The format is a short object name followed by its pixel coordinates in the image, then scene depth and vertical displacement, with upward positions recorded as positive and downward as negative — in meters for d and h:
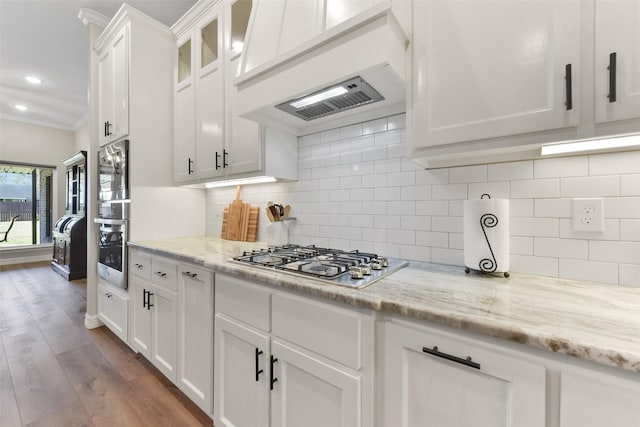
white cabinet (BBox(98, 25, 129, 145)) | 2.25 +1.09
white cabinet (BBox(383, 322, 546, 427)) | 0.64 -0.46
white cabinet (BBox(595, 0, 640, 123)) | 0.73 +0.42
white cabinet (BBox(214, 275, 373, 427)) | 0.89 -0.58
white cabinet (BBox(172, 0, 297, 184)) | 1.80 +0.77
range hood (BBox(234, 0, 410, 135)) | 1.03 +0.62
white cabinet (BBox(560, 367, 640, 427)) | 0.55 -0.40
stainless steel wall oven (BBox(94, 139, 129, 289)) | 2.18 -0.02
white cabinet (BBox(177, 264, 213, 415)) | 1.43 -0.70
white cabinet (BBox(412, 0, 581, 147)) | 0.83 +0.49
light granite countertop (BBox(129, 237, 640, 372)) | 0.58 -0.27
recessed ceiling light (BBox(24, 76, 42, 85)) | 3.83 +1.88
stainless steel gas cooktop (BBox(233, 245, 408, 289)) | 1.03 -0.25
